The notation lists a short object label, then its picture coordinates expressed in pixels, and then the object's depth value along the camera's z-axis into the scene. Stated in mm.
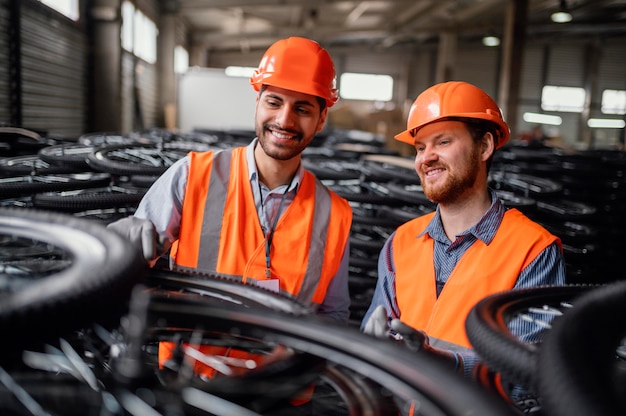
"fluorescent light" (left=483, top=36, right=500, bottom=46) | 18462
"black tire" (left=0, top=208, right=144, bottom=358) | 671
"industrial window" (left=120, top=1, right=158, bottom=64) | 10430
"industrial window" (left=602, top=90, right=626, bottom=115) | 19609
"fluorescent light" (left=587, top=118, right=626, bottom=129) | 19484
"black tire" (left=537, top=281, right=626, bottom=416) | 586
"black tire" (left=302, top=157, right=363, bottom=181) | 3096
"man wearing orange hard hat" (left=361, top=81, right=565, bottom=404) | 1746
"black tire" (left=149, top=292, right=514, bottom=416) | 681
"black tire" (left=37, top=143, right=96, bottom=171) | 2859
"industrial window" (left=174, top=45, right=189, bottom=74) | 14770
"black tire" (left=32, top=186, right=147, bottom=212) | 2346
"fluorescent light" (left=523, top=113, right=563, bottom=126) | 20109
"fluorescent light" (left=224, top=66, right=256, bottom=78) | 20297
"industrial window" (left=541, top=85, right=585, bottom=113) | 20062
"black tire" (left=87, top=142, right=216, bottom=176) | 2518
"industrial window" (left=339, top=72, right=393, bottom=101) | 20547
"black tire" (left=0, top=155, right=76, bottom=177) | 2902
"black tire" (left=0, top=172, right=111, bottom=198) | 2363
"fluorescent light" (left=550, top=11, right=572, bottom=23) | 12734
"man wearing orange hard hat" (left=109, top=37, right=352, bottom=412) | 1961
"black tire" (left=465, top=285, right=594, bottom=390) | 783
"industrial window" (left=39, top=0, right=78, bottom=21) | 7862
